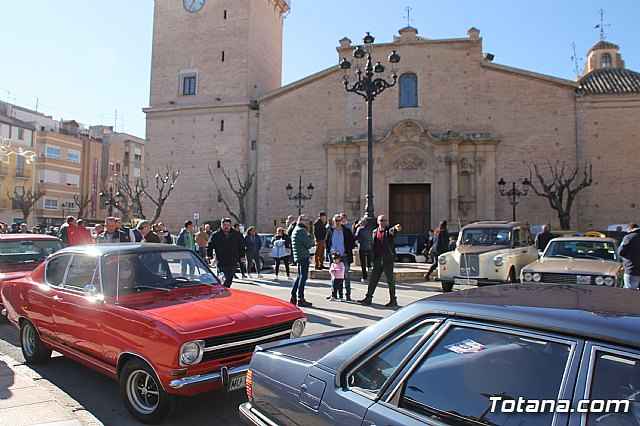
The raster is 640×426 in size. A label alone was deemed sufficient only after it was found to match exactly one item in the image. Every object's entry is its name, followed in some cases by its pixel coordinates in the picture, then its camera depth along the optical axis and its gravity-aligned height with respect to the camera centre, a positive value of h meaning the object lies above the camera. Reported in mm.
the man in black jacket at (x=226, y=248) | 9391 -356
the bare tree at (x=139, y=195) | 33531 +2486
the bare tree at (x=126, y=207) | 34159 +1791
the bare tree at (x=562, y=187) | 25906 +2805
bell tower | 32812 +9853
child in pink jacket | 10211 -925
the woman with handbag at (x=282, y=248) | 14641 -524
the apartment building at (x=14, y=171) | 46125 +5782
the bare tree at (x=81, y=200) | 47978 +3140
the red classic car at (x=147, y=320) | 3852 -857
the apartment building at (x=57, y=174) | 49594 +6049
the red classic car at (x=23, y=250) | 8102 -424
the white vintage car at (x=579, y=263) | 9117 -589
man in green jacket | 9430 -497
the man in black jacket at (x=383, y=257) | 9578 -499
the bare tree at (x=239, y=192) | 31203 +2704
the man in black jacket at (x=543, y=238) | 15373 -102
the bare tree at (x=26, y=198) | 42922 +2914
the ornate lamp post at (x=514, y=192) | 26170 +2547
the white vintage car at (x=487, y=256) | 11492 -544
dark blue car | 1724 -594
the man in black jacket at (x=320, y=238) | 12352 -168
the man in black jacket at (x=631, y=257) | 8914 -397
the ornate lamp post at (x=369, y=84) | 15428 +5110
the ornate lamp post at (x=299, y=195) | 29331 +2444
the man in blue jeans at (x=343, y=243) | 10502 -246
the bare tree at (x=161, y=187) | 32938 +3135
